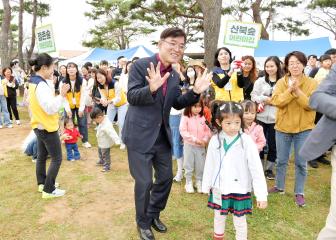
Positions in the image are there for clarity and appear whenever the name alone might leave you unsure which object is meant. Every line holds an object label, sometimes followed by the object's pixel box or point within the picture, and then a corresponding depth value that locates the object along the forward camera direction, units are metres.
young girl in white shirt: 2.74
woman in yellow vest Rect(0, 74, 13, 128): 9.04
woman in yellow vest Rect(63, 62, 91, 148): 6.39
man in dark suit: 2.80
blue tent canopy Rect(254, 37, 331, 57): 14.10
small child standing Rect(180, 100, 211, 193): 4.19
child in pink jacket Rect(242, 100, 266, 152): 3.89
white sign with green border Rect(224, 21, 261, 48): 5.99
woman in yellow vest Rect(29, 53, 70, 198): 3.78
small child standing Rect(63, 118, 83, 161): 5.90
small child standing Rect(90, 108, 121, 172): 5.29
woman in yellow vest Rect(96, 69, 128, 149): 6.46
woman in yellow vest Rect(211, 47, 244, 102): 4.48
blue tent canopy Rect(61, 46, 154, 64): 16.41
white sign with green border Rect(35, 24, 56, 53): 7.88
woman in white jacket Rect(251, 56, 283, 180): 4.59
